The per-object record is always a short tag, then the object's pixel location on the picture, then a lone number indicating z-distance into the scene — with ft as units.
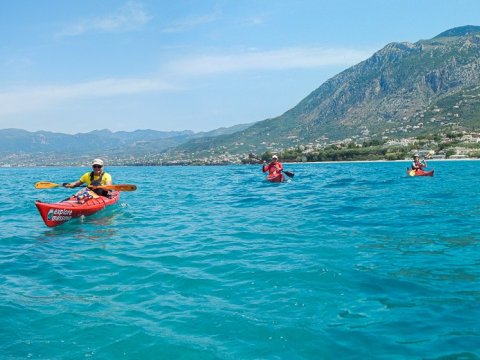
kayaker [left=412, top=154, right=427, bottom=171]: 152.56
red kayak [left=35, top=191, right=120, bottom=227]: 54.49
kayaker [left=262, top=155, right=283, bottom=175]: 136.36
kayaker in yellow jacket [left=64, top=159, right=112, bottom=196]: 67.56
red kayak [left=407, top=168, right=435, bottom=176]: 151.94
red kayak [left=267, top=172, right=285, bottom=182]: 135.95
